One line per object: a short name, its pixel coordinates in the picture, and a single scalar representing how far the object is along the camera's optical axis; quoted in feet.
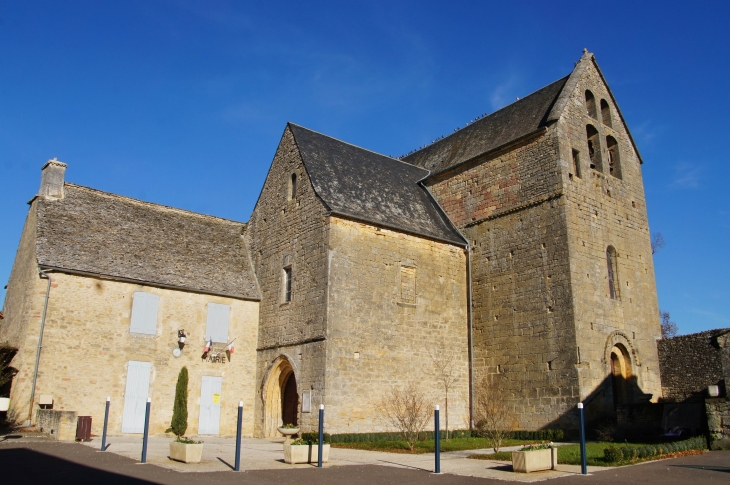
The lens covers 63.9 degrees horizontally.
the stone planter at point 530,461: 36.49
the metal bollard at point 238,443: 37.55
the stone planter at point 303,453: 40.93
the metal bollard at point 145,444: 39.83
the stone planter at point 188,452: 39.96
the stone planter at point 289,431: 54.44
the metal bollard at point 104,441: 46.07
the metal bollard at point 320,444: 38.91
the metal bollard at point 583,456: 35.58
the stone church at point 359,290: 61.41
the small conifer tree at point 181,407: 62.03
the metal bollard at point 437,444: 36.70
